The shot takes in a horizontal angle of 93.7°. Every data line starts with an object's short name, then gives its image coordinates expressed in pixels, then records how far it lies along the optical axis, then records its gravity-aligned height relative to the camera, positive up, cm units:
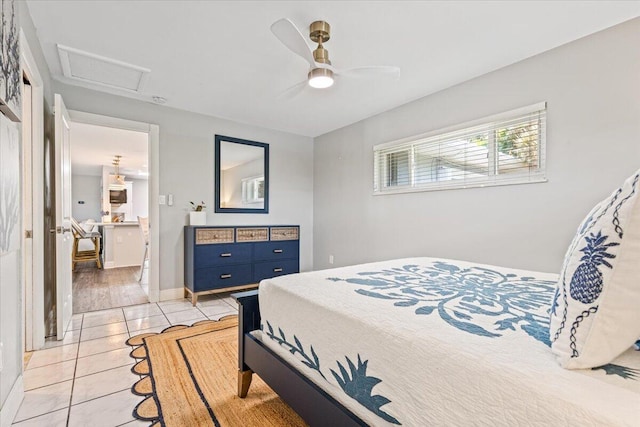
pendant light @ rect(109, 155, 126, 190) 824 +82
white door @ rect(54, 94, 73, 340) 235 -8
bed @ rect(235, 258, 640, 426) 62 -37
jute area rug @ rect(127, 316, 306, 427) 148 -102
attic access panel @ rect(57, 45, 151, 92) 247 +127
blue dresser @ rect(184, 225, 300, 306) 337 -54
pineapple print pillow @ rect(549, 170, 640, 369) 65 -19
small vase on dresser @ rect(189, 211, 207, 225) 361 -8
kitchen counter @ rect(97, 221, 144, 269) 579 -65
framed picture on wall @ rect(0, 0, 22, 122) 135 +72
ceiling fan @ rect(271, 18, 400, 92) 180 +103
